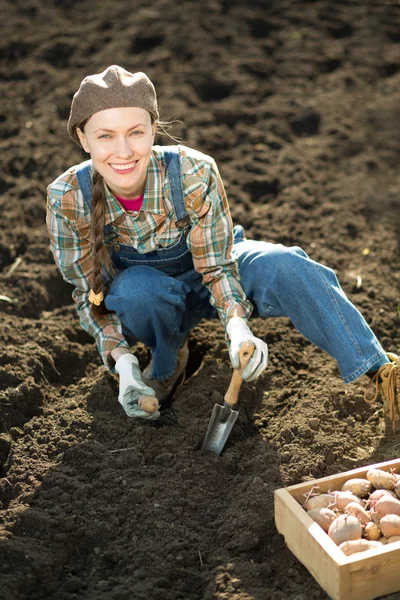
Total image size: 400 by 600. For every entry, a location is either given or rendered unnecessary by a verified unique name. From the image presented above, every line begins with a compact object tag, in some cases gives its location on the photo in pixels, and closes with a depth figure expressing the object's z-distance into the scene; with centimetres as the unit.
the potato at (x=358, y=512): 213
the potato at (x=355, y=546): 202
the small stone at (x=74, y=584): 217
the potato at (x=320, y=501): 218
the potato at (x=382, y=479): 226
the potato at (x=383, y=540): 207
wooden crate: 197
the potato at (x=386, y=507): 215
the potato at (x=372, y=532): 210
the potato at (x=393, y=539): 205
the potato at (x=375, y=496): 219
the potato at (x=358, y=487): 224
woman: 250
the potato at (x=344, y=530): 207
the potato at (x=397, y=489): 224
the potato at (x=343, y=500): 218
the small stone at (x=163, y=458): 261
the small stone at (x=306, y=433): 267
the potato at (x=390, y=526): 208
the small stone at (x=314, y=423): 271
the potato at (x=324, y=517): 213
